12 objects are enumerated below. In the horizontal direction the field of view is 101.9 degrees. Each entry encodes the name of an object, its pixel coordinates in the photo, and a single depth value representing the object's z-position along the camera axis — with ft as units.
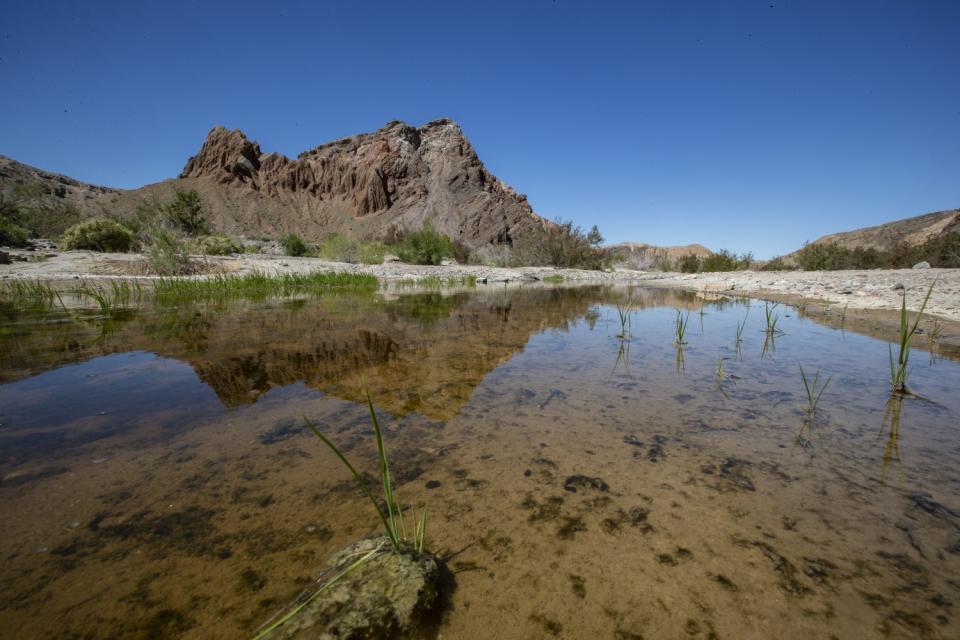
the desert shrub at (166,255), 35.90
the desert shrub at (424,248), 64.85
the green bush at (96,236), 50.98
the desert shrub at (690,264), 79.30
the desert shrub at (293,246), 80.64
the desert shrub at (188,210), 116.90
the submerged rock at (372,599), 2.57
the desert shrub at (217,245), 54.65
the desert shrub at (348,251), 63.05
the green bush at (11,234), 50.55
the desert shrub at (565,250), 74.08
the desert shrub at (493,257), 78.89
